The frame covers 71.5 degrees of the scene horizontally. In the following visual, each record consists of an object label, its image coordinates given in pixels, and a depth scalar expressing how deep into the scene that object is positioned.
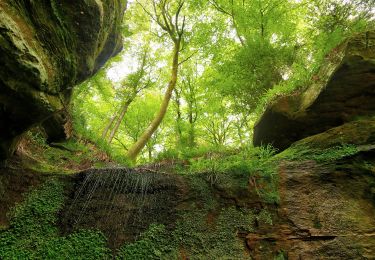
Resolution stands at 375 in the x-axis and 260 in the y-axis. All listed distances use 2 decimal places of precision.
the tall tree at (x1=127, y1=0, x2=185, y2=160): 14.14
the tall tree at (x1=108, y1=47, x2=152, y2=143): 18.27
